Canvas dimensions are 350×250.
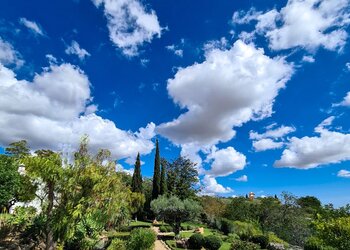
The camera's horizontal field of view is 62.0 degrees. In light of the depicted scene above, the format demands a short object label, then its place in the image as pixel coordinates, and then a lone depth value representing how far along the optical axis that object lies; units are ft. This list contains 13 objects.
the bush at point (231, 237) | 105.15
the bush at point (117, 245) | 64.78
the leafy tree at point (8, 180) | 72.49
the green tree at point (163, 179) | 161.68
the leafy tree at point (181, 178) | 159.12
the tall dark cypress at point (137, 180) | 168.45
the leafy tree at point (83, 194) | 52.49
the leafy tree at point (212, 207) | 165.35
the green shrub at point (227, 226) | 131.64
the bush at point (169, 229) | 123.75
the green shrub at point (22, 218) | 65.80
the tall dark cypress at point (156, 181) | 166.40
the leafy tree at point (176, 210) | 102.53
